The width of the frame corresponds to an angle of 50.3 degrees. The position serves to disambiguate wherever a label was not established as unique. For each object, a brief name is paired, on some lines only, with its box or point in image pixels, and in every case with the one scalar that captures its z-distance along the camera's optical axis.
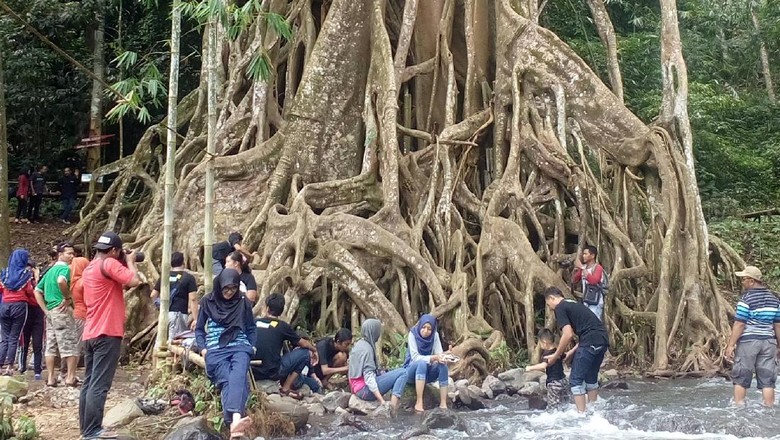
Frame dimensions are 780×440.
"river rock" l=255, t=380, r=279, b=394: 8.06
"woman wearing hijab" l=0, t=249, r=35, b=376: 8.80
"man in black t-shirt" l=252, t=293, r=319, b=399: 8.11
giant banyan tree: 9.97
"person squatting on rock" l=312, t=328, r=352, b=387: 8.84
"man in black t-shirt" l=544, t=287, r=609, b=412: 7.83
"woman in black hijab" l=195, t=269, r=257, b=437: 6.25
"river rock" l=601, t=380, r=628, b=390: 9.09
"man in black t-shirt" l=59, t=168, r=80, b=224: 18.67
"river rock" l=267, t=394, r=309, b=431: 7.11
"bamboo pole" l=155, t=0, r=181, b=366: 7.34
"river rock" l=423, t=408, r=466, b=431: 7.37
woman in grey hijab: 8.18
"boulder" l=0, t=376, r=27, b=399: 7.36
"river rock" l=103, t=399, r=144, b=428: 6.57
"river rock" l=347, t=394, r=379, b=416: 7.90
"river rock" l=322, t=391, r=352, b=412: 8.06
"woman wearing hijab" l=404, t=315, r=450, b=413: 8.02
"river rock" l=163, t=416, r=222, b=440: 6.14
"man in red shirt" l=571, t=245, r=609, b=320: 9.60
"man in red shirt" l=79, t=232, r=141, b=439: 6.02
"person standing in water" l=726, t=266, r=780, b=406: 7.72
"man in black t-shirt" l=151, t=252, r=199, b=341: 8.88
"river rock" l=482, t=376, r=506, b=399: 8.59
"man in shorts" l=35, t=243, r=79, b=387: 8.20
